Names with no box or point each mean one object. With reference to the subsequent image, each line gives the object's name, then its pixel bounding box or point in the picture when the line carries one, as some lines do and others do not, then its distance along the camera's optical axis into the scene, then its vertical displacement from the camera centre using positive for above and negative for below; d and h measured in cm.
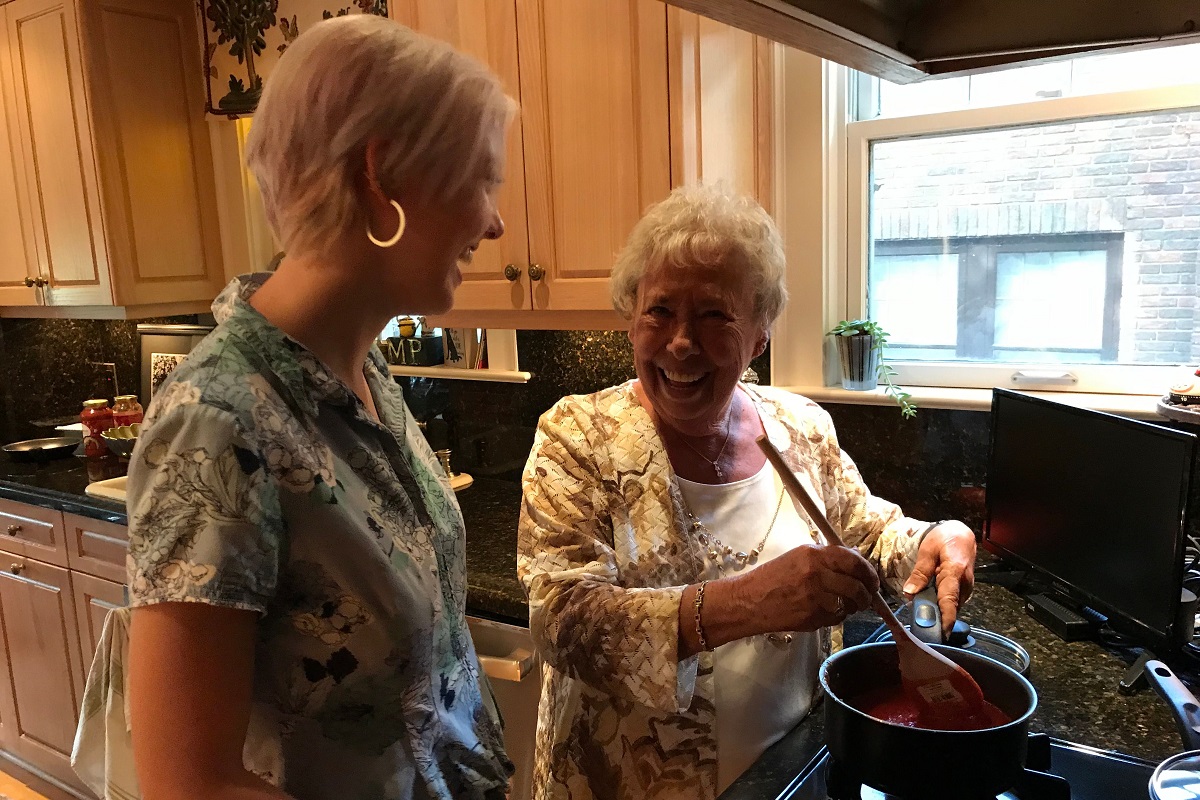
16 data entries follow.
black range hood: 78 +22
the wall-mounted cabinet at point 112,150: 279 +49
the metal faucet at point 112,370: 346 -28
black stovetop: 89 -57
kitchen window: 174 +9
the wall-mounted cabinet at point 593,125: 174 +32
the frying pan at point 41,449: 296 -50
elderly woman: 105 -36
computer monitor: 119 -38
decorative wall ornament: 260 +79
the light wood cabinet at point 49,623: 252 -99
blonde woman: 68 -16
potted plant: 193 -19
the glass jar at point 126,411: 296 -39
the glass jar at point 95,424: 293 -42
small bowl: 285 -46
